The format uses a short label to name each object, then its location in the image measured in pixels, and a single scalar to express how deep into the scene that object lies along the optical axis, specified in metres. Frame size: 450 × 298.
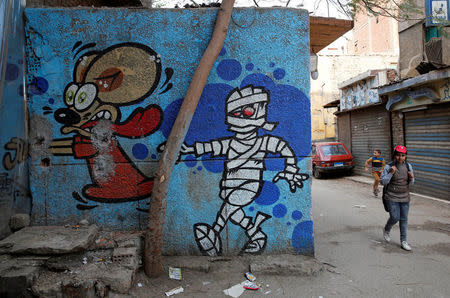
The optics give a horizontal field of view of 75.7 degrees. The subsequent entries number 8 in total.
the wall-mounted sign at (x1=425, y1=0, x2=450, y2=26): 9.81
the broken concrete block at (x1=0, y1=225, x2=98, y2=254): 3.32
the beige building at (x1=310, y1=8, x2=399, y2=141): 21.92
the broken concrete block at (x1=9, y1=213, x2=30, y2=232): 3.88
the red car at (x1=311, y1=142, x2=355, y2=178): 13.98
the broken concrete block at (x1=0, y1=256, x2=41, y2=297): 3.00
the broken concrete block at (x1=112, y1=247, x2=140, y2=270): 3.44
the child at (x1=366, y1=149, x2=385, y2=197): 9.33
